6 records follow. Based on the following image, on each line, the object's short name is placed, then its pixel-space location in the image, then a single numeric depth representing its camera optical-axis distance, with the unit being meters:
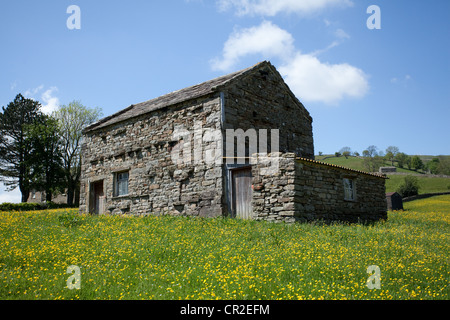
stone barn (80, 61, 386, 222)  12.28
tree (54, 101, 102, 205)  36.97
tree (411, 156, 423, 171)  76.94
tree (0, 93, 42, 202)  35.50
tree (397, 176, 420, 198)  39.22
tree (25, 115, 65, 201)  34.53
